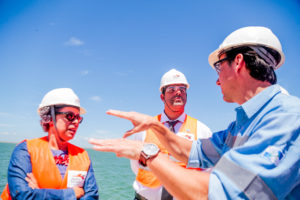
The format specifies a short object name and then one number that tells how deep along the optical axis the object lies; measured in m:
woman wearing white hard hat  0.66
